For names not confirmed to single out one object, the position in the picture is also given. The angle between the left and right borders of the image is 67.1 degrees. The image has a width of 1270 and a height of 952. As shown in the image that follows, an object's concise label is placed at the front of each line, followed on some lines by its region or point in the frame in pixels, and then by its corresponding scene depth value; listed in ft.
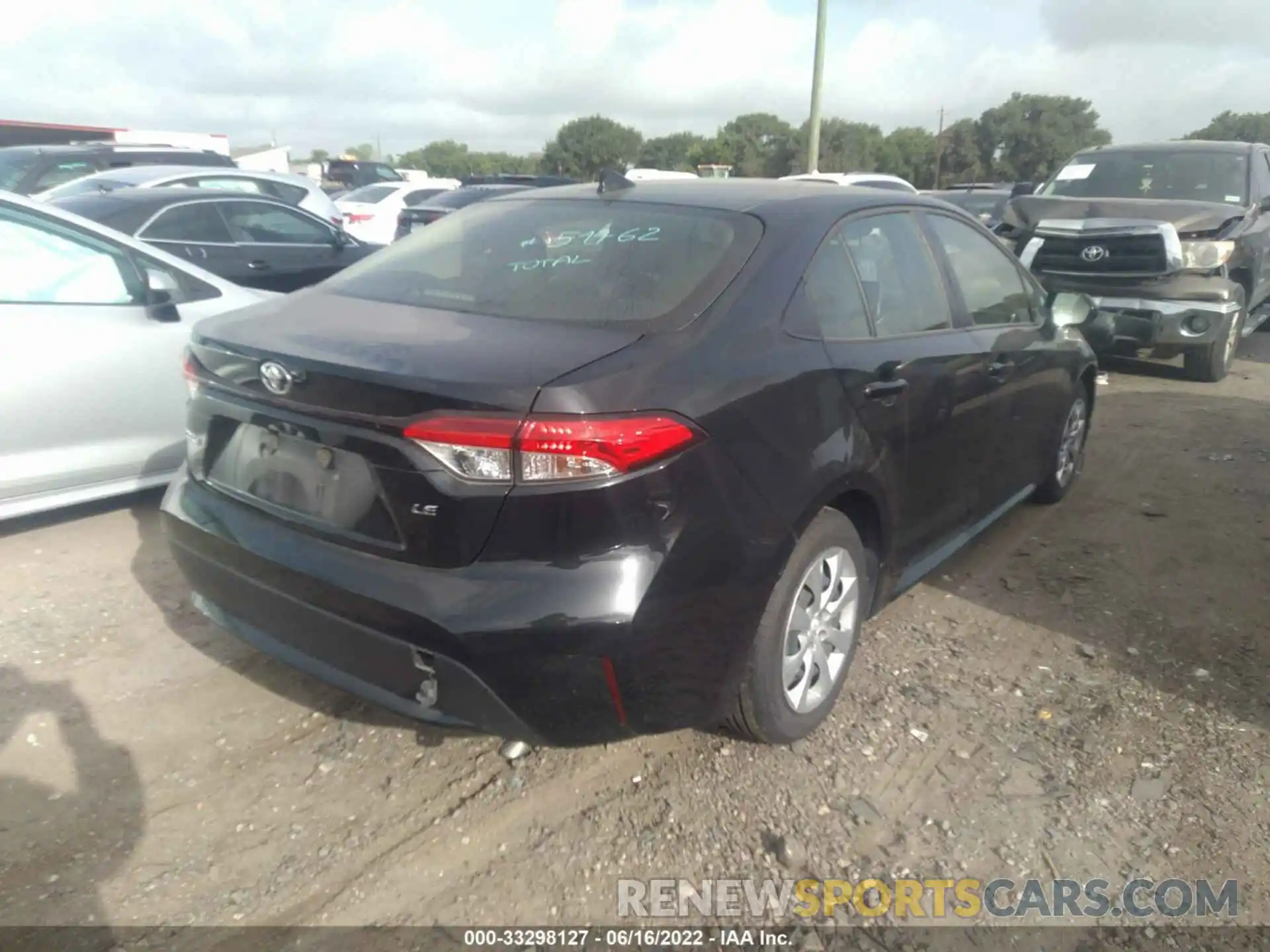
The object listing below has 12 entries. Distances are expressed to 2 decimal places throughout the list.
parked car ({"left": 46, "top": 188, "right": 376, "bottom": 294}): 21.63
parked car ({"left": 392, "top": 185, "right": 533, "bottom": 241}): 38.17
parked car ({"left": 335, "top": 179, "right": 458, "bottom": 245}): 43.96
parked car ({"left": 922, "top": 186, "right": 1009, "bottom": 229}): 53.06
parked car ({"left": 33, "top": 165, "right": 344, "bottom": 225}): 27.81
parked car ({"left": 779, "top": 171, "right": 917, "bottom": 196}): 41.34
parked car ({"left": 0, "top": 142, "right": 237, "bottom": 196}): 35.32
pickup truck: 23.95
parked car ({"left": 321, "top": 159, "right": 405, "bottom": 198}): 82.74
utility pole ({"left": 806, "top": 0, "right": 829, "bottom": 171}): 46.26
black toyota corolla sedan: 7.04
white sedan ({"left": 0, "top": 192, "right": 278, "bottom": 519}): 12.89
